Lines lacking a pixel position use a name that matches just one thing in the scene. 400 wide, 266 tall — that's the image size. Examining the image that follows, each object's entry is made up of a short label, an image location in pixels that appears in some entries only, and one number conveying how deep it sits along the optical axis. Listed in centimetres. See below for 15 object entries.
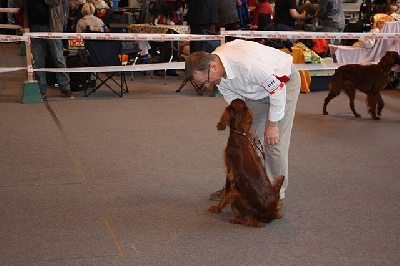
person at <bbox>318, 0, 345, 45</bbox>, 927
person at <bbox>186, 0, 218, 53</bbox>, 854
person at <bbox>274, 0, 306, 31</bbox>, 952
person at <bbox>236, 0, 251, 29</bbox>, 1103
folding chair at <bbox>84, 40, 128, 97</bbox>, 809
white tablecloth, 899
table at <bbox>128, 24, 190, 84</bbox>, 964
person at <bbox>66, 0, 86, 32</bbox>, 1045
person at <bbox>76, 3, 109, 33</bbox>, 909
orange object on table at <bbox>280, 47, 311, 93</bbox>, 856
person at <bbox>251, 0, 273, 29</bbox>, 1061
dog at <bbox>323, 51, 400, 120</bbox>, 689
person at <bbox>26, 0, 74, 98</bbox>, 760
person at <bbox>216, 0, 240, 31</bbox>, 902
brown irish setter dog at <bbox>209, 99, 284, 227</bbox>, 360
